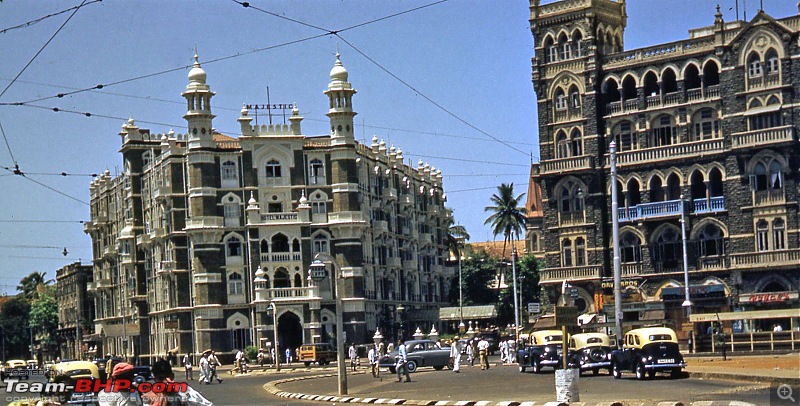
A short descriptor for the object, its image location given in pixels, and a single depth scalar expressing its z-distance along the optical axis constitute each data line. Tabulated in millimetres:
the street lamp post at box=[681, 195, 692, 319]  72644
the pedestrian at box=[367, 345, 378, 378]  55466
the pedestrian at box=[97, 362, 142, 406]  15844
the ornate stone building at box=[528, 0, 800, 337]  74188
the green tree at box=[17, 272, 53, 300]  185750
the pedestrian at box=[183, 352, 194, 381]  67438
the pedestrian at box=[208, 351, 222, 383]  58406
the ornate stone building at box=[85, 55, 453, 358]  91500
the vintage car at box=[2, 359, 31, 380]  67188
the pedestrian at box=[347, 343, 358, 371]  68594
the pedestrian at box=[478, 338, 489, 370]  57969
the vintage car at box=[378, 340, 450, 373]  60969
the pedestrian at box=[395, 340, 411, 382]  48047
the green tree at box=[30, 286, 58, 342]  151750
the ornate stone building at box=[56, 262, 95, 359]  131500
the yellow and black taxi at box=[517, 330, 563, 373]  50031
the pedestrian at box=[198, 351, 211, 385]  56062
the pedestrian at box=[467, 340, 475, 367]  63562
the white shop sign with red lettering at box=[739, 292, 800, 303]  72506
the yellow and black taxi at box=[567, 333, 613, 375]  45969
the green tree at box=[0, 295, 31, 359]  157375
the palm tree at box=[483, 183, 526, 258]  124625
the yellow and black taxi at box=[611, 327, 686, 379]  40906
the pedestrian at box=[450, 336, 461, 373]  56094
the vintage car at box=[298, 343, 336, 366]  78312
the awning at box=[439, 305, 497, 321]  105375
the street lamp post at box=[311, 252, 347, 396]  40312
